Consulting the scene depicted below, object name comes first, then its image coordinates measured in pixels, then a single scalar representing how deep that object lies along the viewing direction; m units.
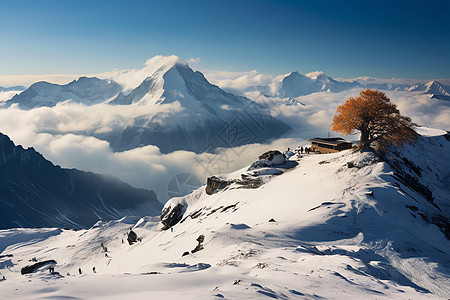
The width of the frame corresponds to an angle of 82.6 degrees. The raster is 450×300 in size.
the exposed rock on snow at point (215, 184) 65.55
